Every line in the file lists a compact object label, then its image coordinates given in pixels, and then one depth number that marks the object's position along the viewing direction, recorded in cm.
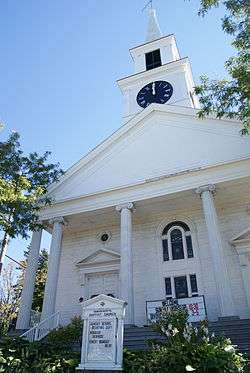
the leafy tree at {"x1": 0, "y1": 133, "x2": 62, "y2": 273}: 1250
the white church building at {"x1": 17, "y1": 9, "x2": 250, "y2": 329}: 1561
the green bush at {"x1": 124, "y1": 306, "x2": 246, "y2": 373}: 765
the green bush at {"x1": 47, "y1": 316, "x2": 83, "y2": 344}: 1181
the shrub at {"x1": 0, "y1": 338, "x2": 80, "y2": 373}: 859
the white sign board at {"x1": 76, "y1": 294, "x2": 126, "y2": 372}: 825
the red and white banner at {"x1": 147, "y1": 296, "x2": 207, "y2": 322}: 1382
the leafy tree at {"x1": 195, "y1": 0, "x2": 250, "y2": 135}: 1054
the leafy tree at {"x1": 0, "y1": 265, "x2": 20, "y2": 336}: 3031
